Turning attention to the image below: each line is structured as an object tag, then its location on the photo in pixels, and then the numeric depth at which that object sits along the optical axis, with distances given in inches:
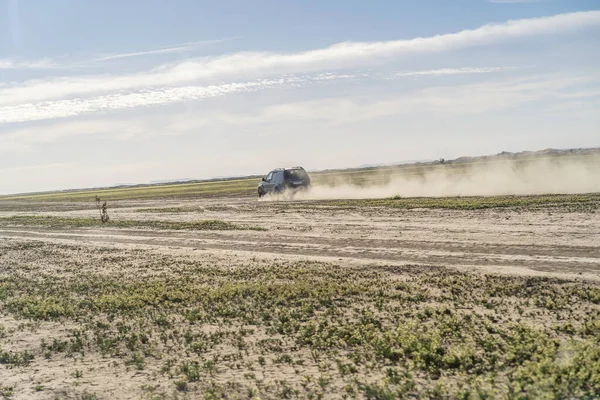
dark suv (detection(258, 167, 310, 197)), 1555.1
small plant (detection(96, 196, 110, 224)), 1258.0
